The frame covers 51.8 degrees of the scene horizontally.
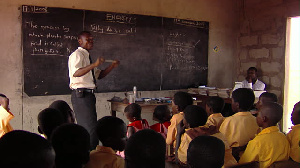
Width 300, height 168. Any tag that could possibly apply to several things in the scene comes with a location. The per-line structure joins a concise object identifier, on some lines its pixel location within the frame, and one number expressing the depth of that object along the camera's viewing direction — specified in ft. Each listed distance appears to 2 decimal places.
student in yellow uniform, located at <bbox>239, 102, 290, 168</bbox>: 6.39
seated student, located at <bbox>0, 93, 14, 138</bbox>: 8.73
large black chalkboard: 13.69
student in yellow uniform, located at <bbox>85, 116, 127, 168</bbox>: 5.56
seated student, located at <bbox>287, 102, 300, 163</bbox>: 6.72
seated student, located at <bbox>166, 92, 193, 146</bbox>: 9.90
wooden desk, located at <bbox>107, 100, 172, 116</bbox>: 13.73
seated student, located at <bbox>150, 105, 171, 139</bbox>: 10.00
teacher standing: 10.94
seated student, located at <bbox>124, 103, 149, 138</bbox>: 9.32
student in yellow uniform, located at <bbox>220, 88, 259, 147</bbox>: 8.13
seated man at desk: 18.11
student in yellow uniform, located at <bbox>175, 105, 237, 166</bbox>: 6.82
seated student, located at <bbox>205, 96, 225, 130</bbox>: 9.20
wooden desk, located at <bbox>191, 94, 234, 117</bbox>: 16.97
